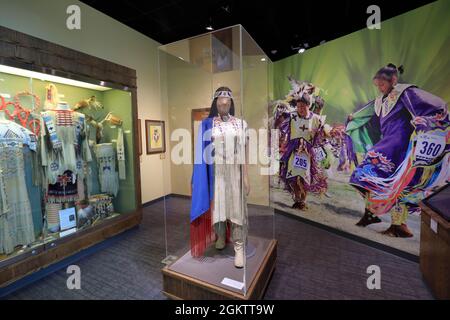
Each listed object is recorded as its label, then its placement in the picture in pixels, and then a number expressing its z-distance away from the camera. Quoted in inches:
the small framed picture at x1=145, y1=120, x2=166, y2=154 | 157.3
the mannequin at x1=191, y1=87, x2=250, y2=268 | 66.6
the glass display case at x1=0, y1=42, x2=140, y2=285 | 83.4
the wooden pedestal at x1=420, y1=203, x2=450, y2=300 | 67.5
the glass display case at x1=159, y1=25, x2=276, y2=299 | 66.4
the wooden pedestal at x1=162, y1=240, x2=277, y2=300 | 61.1
